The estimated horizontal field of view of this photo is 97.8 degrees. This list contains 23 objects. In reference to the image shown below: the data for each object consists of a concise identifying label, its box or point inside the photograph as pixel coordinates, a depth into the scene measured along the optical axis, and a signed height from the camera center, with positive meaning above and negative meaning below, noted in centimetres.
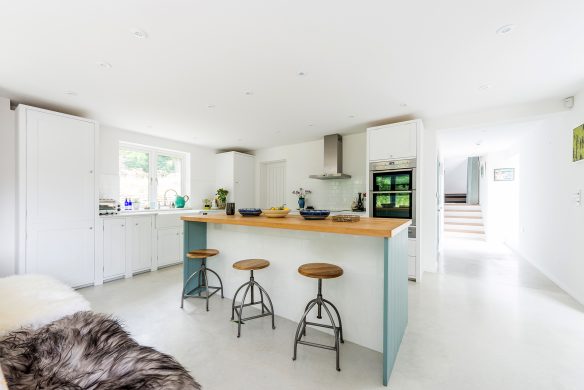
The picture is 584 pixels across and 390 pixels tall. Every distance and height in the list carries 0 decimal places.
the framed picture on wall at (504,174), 663 +57
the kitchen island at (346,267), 172 -61
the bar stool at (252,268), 219 -64
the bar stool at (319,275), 180 -57
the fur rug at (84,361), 93 -67
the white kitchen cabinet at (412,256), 359 -87
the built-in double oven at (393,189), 368 +9
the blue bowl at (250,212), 273 -19
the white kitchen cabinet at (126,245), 369 -78
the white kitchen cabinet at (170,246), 436 -91
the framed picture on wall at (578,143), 286 +60
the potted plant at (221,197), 571 -6
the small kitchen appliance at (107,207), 376 -19
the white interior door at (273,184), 609 +26
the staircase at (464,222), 748 -82
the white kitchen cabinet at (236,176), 576 +44
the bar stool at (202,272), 269 -89
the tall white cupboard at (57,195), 302 -1
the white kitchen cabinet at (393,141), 368 +82
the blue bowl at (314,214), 221 -17
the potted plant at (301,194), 536 +1
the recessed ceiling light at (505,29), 179 +119
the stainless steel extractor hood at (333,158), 483 +70
